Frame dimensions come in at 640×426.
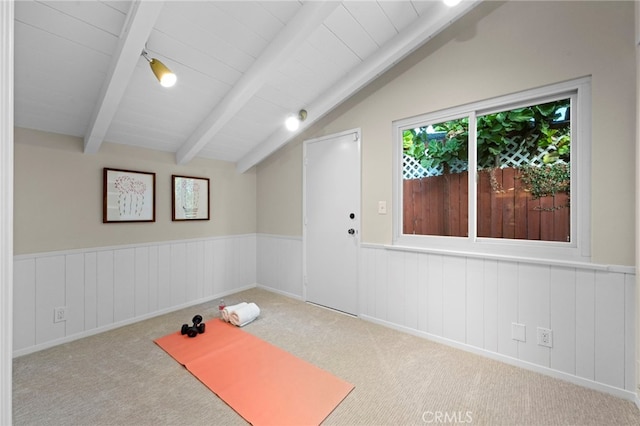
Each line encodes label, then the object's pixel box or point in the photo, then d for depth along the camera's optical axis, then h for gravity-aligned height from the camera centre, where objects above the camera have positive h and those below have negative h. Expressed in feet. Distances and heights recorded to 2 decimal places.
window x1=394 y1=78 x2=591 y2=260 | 6.51 +0.99
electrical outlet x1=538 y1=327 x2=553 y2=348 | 6.55 -2.89
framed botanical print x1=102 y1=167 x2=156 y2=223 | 8.84 +0.53
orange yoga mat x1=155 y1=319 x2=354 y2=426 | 5.37 -3.71
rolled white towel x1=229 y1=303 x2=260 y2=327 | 9.09 -3.36
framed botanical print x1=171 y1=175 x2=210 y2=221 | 10.57 +0.56
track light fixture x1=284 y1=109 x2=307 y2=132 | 9.69 +3.16
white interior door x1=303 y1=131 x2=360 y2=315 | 10.00 -0.29
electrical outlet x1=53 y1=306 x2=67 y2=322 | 7.87 -2.83
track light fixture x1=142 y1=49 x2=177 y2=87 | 5.91 +2.88
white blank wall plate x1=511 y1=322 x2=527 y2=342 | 6.86 -2.91
